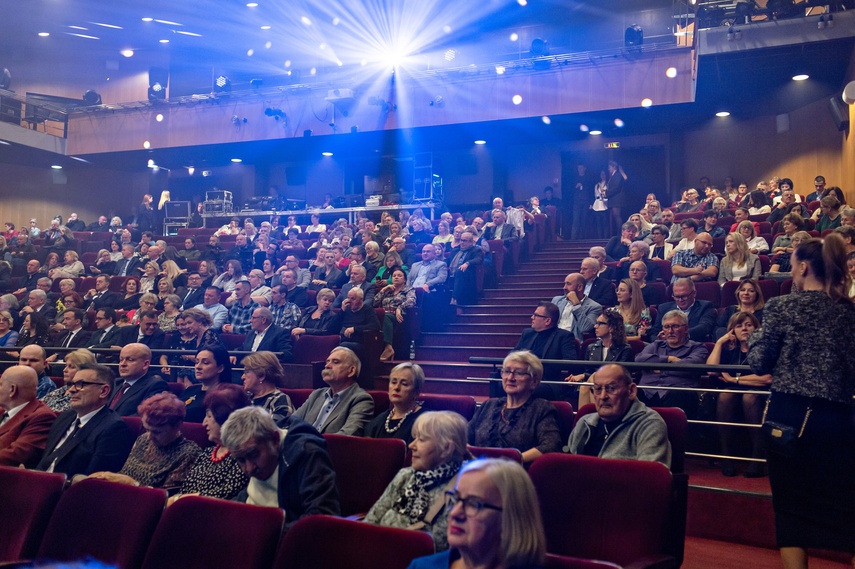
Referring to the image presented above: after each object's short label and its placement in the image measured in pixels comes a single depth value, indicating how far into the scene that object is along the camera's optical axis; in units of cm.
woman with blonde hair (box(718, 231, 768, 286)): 494
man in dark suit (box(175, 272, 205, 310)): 664
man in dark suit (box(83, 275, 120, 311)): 692
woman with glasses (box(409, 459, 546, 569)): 128
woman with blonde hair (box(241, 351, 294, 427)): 337
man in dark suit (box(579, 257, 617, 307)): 509
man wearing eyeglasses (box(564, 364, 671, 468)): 240
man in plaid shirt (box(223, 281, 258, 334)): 572
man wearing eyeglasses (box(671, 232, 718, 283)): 508
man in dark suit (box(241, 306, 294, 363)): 479
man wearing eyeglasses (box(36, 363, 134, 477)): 284
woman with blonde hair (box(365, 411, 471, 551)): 206
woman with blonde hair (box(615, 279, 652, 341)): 450
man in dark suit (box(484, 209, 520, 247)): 777
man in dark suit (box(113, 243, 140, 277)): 870
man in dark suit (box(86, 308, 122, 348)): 556
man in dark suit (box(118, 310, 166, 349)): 520
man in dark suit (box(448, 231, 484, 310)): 634
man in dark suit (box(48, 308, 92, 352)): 587
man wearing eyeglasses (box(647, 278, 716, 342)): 414
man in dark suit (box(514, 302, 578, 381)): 396
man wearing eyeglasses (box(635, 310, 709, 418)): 340
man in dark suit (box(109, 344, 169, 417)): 368
